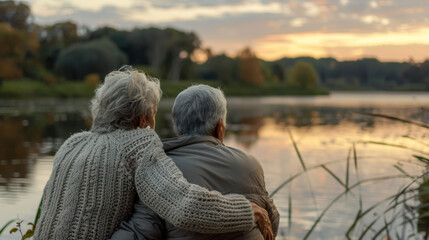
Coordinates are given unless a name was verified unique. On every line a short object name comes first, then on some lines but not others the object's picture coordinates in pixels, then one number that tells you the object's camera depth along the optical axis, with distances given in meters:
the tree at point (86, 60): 49.60
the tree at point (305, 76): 69.88
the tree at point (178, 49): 60.06
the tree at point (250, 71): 68.00
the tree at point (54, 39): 53.88
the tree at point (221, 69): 66.19
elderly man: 1.97
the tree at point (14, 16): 52.47
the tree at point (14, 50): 41.81
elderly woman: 1.87
